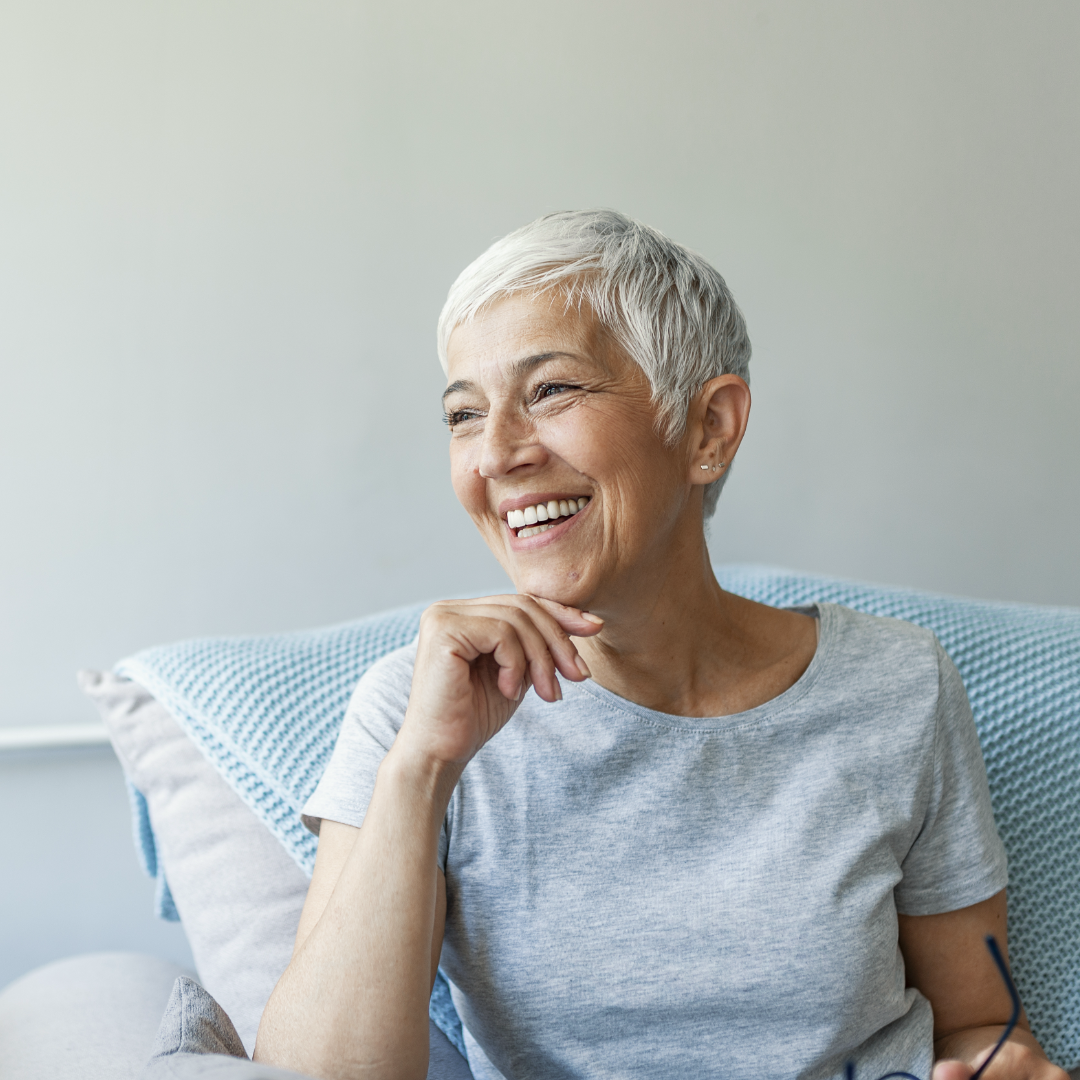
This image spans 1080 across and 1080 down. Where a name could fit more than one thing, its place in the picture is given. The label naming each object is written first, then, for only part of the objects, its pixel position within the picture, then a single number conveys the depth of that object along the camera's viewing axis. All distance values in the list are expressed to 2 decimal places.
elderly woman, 0.98
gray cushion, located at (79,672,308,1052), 1.18
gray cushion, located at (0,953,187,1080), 1.02
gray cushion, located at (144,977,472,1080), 0.72
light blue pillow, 1.22
